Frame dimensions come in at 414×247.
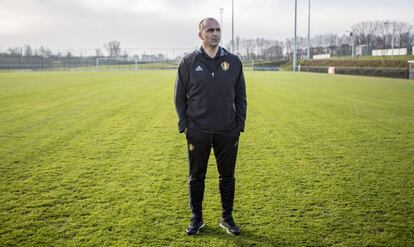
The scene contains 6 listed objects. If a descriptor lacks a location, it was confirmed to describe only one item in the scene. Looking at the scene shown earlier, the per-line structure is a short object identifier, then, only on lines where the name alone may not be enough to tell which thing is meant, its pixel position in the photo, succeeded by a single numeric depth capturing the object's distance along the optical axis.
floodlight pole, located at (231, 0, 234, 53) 63.19
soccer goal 71.94
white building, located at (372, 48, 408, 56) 64.56
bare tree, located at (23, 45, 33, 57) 75.80
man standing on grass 3.54
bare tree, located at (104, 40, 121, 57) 88.14
